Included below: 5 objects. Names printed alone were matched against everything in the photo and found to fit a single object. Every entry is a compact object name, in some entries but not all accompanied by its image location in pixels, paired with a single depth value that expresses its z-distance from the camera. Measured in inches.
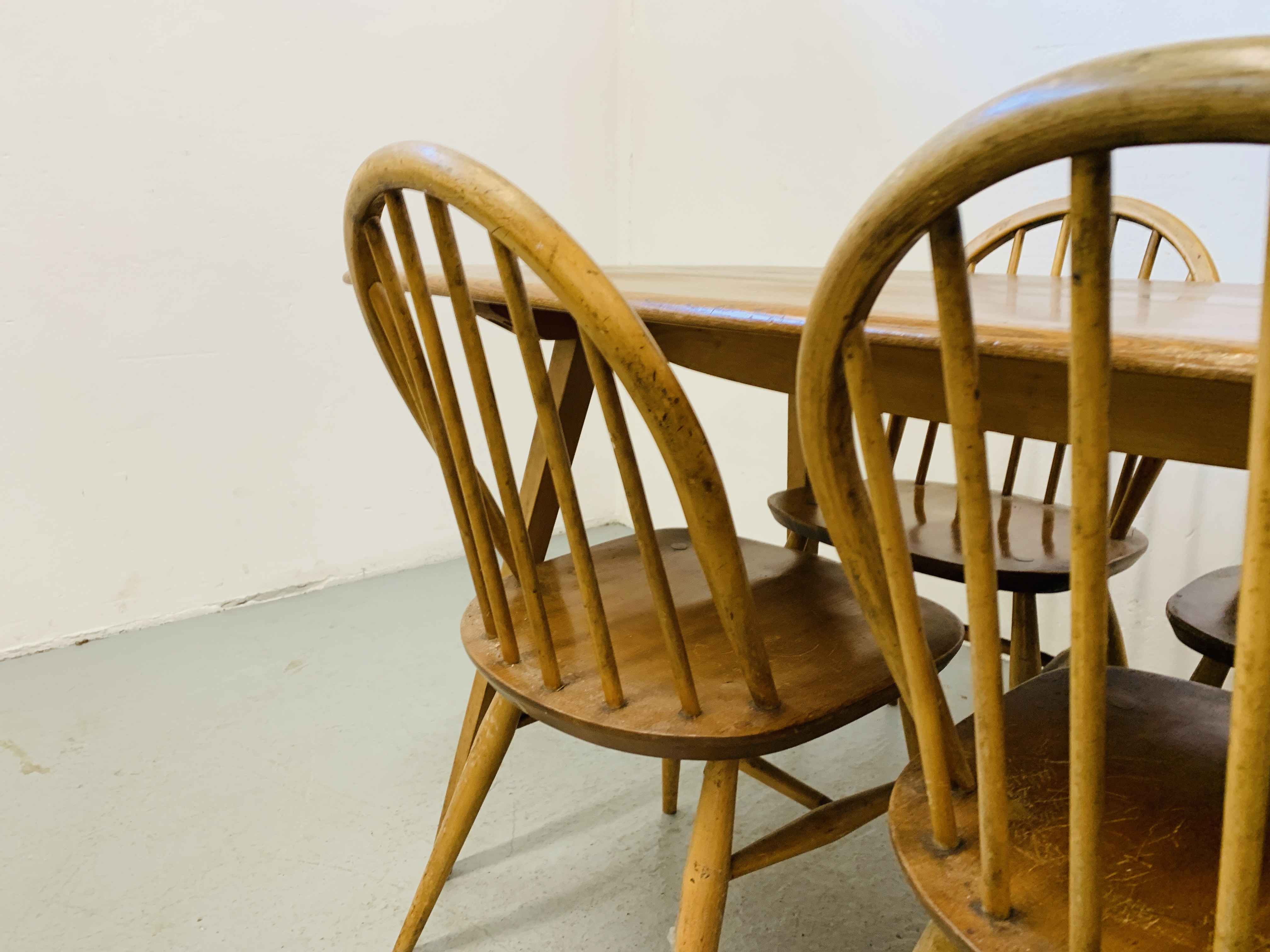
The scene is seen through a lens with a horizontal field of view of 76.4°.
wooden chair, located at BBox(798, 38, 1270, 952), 10.7
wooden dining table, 15.0
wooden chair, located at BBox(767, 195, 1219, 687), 38.4
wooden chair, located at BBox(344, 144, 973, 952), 20.7
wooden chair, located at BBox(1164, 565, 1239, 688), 31.9
